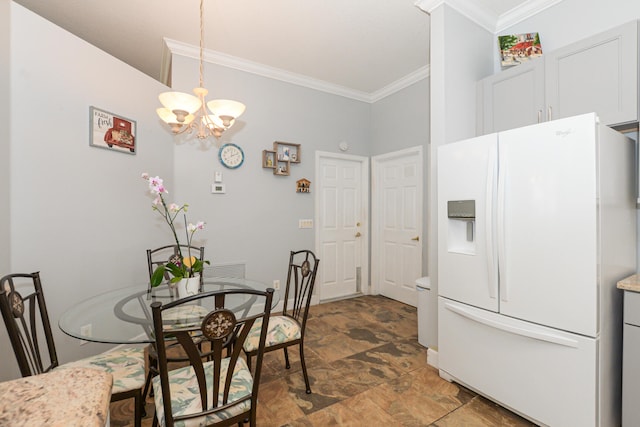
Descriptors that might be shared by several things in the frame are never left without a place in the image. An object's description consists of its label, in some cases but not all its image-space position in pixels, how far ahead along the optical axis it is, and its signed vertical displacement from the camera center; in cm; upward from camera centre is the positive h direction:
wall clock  335 +67
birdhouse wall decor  385 +37
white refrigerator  150 -31
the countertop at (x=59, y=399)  55 -38
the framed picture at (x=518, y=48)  226 +128
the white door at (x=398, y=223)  384 -14
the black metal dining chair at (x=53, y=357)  127 -78
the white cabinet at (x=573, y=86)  173 +85
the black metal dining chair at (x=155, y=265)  180 -48
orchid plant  176 -34
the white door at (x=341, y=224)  409 -17
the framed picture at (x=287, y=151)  369 +79
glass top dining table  144 -57
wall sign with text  240 +72
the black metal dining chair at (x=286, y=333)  193 -84
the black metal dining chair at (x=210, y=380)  115 -79
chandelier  195 +72
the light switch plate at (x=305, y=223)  389 -13
